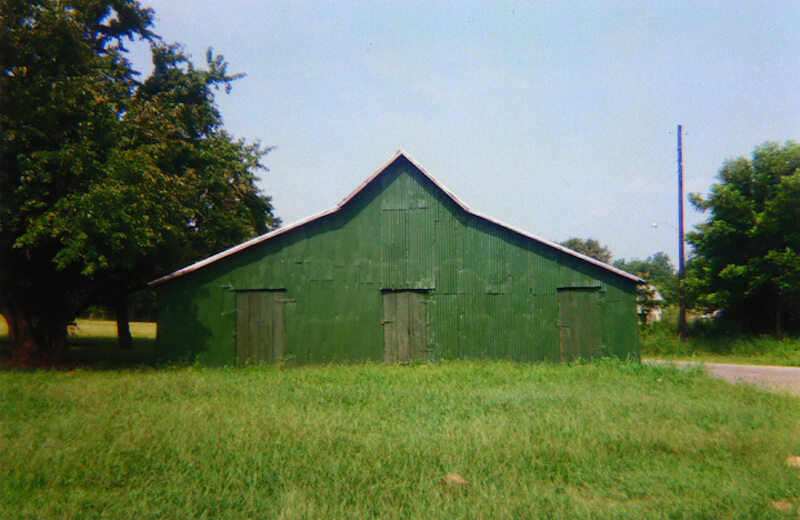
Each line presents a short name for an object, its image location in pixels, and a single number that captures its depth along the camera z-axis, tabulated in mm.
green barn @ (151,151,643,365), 17078
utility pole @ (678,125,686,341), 26022
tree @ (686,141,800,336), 23672
